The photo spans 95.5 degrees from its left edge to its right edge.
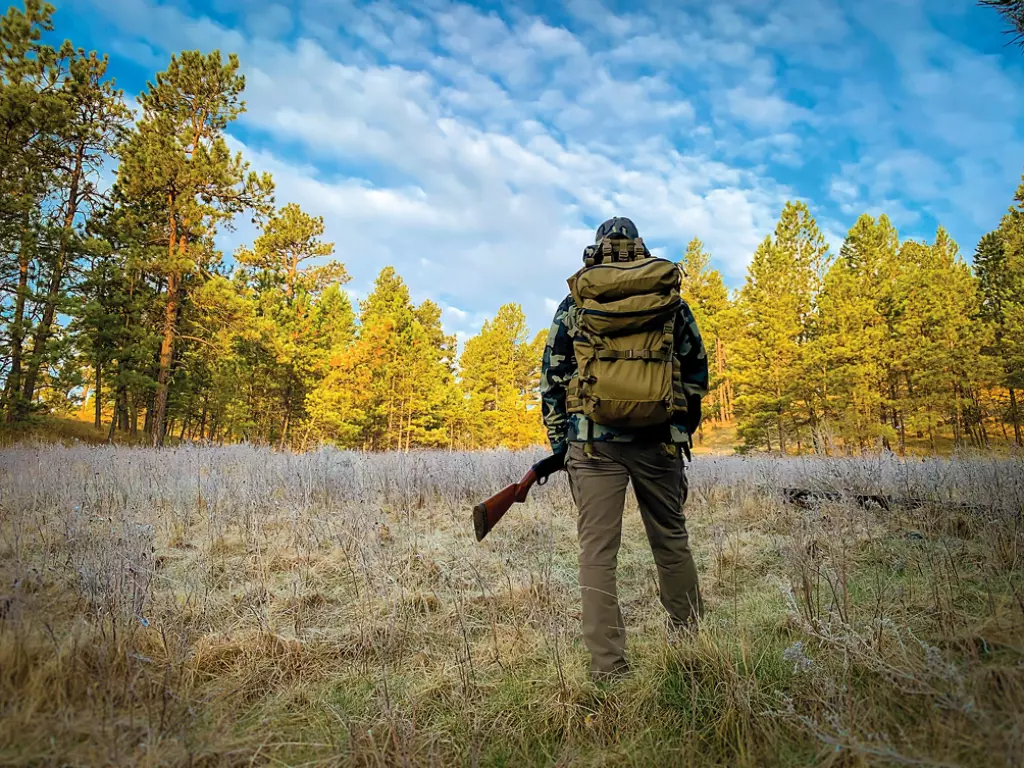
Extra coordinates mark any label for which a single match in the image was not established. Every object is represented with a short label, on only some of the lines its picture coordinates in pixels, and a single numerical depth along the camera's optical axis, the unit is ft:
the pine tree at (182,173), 51.85
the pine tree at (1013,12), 10.59
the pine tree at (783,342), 74.66
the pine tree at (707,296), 107.86
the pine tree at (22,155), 42.80
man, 7.51
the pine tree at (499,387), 100.94
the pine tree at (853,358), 70.28
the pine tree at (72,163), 46.21
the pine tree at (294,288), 78.12
